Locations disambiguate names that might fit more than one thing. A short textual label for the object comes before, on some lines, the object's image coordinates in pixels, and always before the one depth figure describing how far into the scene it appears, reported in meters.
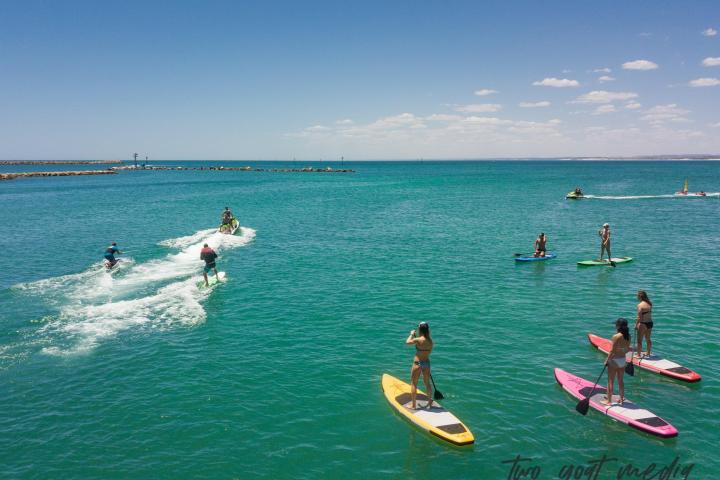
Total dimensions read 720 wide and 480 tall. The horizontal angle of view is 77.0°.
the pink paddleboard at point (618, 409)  12.32
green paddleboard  30.05
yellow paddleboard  12.20
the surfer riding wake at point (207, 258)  26.80
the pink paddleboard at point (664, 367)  15.08
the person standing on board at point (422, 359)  12.84
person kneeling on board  32.17
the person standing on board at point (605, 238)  29.86
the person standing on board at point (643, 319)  16.05
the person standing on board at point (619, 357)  12.89
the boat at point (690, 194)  76.33
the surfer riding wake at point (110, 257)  29.78
